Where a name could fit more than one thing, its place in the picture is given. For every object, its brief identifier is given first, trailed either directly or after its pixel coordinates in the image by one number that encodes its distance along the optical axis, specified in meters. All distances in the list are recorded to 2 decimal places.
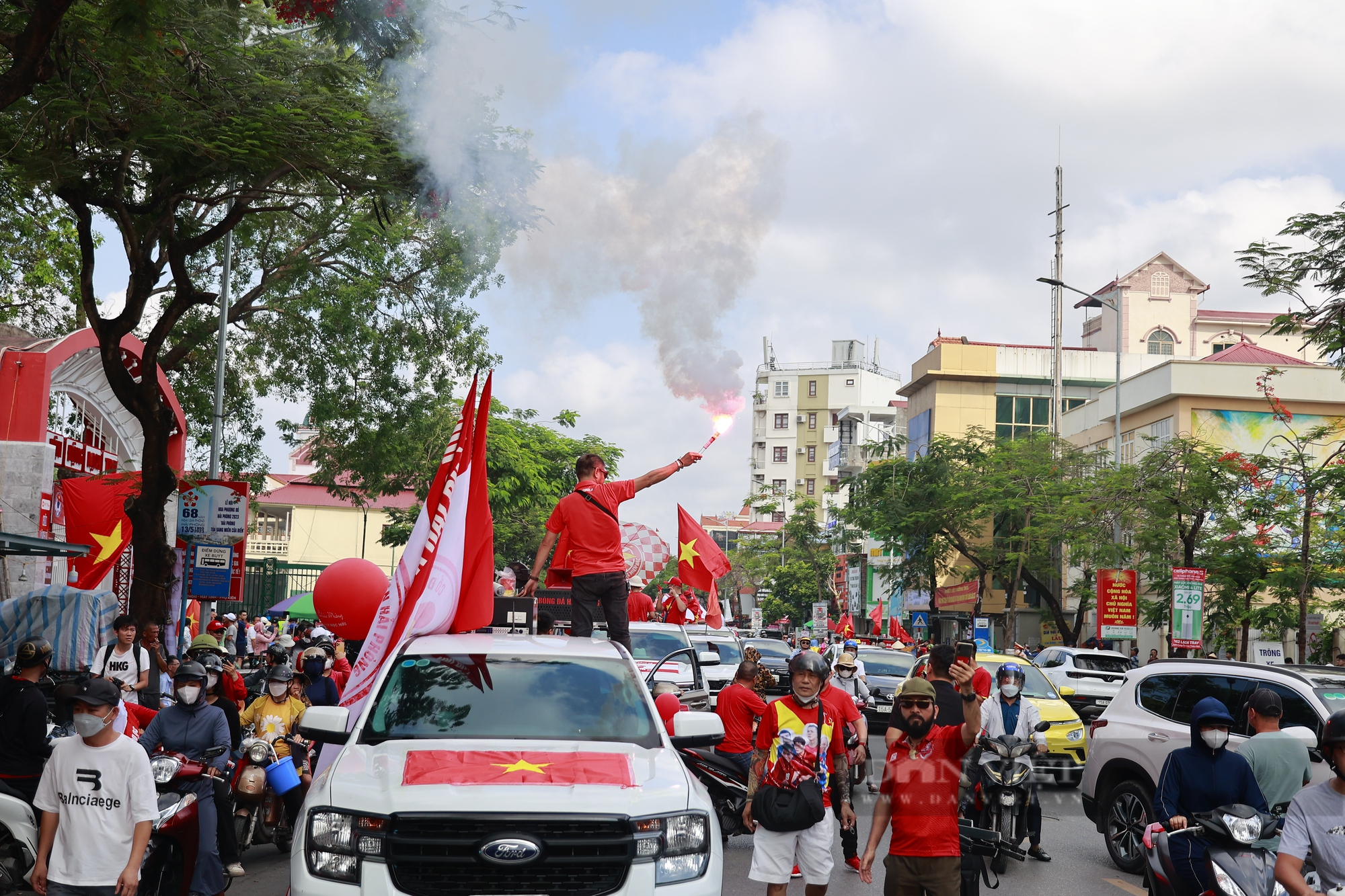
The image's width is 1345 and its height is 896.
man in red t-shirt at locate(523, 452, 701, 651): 10.59
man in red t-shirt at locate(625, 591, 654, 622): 20.70
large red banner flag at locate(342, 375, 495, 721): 8.99
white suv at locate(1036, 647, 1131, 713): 22.78
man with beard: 6.31
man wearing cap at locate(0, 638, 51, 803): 8.08
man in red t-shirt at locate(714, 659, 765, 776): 10.92
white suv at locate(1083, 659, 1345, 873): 9.95
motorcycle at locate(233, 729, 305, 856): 10.12
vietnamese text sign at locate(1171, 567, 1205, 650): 24.92
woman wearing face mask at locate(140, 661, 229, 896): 8.52
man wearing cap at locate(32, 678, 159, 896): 6.02
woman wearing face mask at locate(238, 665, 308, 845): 10.85
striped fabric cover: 16.03
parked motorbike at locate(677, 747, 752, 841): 10.83
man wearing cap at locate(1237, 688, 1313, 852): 7.36
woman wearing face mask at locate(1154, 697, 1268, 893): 6.80
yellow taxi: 17.19
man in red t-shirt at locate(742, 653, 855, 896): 6.98
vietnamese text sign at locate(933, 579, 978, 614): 46.25
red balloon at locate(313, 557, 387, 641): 14.86
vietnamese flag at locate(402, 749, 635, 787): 5.63
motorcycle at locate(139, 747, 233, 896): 7.55
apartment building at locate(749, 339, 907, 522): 123.12
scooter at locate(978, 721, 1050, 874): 10.54
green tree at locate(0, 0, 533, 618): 11.73
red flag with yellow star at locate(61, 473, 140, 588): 21.39
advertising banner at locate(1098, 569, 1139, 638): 30.38
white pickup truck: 5.30
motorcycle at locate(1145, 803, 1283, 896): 6.20
